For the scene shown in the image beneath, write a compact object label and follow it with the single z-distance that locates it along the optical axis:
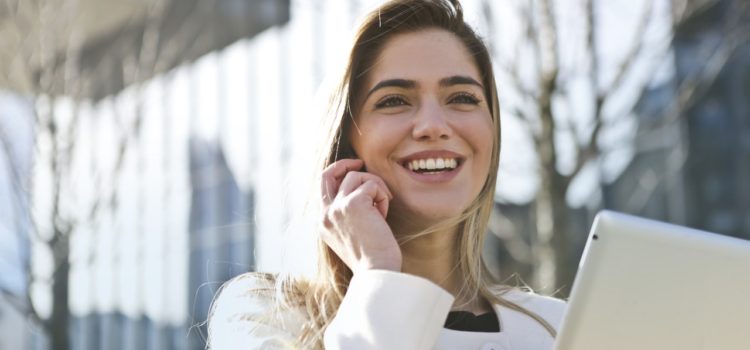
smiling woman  2.04
